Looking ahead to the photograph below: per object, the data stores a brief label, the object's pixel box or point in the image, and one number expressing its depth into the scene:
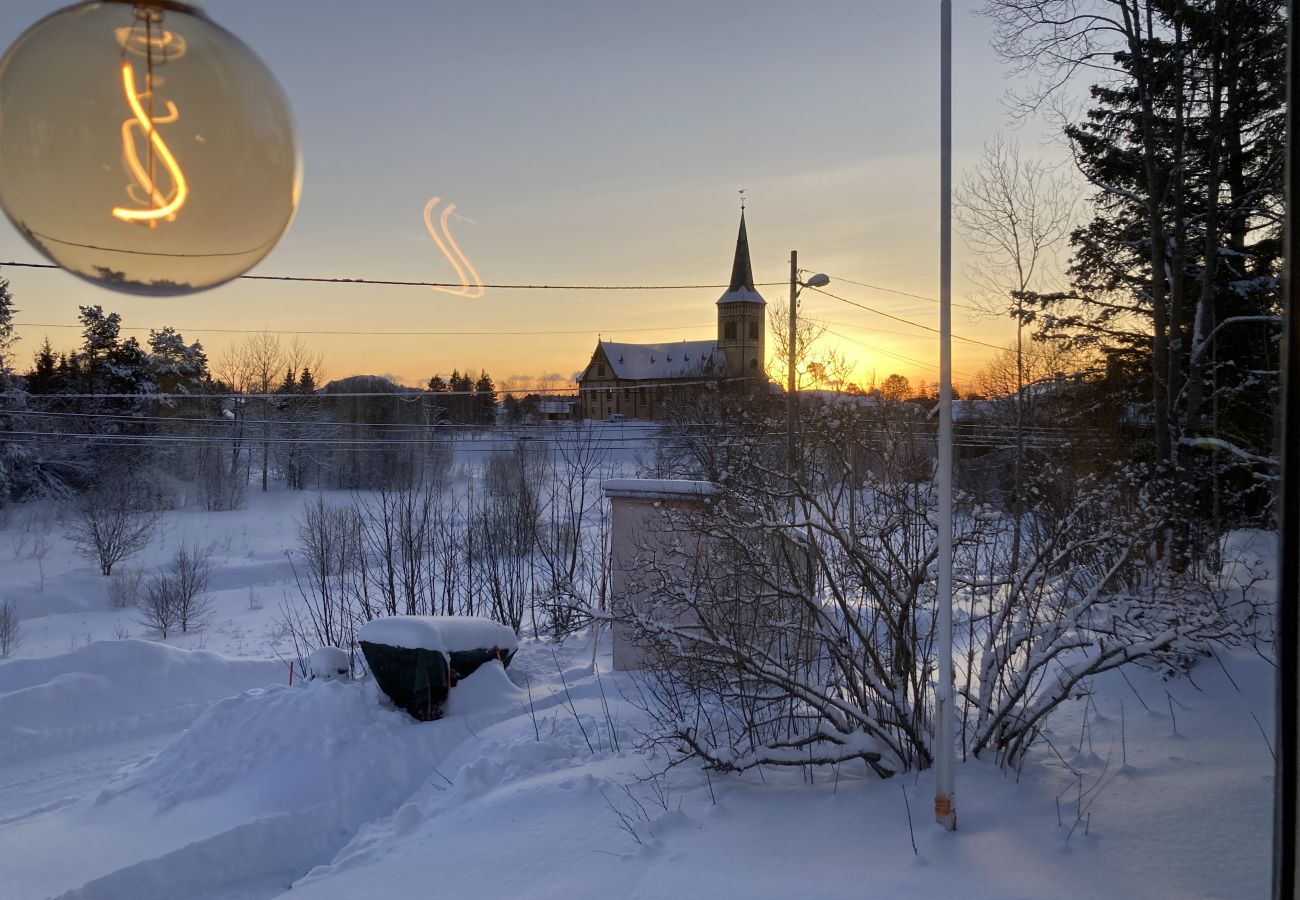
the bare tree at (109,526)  26.02
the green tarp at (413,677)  9.58
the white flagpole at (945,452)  4.57
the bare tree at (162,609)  20.33
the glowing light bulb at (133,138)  1.16
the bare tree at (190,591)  20.67
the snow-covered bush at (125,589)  24.28
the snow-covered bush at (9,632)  17.73
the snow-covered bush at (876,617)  5.48
